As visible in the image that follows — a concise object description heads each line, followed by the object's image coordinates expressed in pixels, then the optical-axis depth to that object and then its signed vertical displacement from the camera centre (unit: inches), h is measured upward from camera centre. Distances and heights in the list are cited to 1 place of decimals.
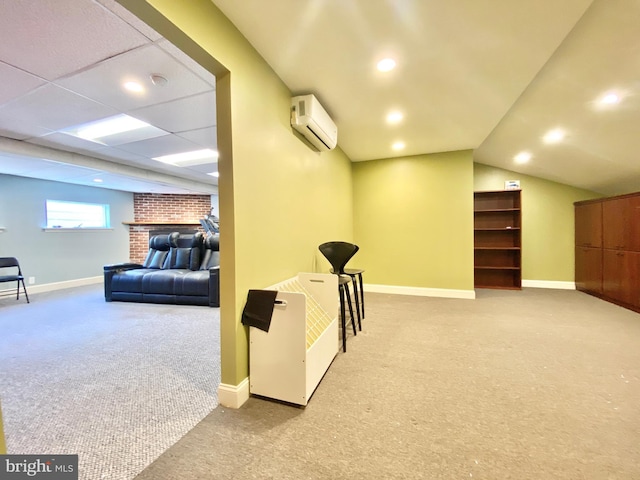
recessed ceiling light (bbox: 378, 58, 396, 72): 76.2 +51.8
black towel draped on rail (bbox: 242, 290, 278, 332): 64.9 -17.4
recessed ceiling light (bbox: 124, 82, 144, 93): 82.1 +49.8
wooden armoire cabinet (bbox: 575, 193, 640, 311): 131.6 -8.6
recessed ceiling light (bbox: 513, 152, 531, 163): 157.7 +48.8
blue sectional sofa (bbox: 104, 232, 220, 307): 154.1 -20.8
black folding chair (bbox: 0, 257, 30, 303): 164.3 -13.6
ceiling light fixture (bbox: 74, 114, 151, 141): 112.0 +52.9
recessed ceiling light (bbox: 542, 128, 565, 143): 122.4 +48.5
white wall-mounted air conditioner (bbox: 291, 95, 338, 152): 89.3 +42.8
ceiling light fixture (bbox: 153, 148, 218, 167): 157.9 +53.6
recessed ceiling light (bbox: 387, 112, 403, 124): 111.3 +52.7
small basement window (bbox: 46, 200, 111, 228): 209.5 +24.5
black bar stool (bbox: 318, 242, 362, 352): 107.8 -6.6
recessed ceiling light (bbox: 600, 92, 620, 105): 91.2 +48.2
